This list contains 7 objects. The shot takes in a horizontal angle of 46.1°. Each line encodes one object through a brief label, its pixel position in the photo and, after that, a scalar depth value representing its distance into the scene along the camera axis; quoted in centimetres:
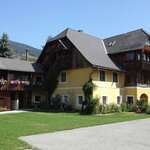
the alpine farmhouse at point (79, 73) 2049
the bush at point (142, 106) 1996
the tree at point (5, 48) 3280
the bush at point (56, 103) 2147
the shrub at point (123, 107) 2055
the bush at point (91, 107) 1793
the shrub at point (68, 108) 2063
